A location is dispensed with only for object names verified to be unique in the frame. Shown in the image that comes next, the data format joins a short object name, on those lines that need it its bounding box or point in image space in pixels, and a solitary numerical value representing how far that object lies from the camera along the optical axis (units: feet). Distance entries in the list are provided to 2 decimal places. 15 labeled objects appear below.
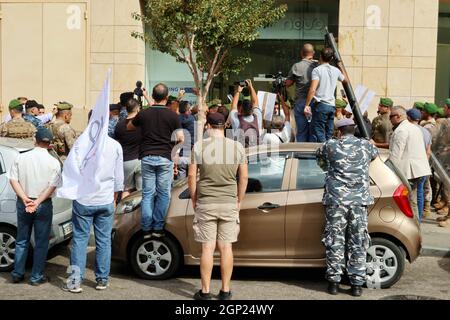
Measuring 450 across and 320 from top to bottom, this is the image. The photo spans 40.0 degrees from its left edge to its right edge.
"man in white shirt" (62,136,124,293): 21.94
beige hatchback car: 22.30
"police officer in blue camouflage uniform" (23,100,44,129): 35.29
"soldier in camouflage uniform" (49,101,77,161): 32.09
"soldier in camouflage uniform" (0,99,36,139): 31.94
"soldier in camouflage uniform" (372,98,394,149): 35.50
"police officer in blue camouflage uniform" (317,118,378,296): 21.39
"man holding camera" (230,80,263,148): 30.83
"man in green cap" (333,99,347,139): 38.14
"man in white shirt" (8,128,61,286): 22.47
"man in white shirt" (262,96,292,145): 30.58
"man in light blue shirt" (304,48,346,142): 29.91
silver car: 24.38
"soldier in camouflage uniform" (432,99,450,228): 34.47
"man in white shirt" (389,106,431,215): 29.81
